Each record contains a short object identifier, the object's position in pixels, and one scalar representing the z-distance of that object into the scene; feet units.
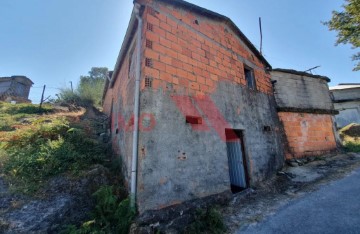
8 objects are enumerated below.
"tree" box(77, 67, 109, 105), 45.98
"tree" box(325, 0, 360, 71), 36.01
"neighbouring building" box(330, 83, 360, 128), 56.90
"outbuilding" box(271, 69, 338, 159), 24.90
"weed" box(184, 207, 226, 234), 10.68
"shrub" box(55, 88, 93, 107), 44.45
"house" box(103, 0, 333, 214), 11.87
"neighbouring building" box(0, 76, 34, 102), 55.65
